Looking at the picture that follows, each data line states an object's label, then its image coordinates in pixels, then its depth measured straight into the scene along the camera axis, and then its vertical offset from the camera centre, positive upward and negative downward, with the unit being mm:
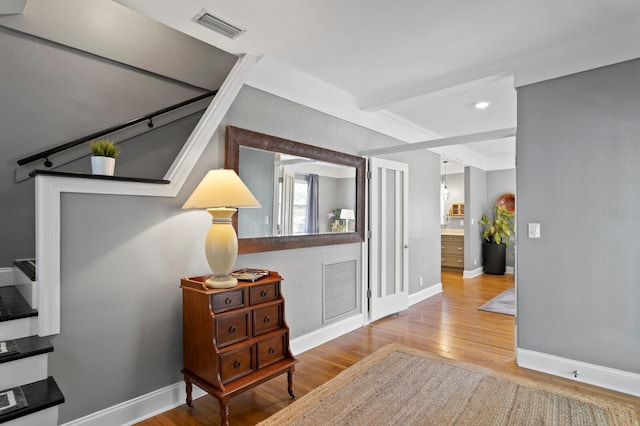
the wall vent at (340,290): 3617 -852
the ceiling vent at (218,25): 2213 +1281
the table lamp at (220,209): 2195 +36
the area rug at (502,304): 4733 -1338
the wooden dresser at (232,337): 2137 -834
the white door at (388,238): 4234 -323
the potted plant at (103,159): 2098 +345
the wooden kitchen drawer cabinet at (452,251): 7637 -848
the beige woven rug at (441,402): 2121 -1277
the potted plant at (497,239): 7535 -578
